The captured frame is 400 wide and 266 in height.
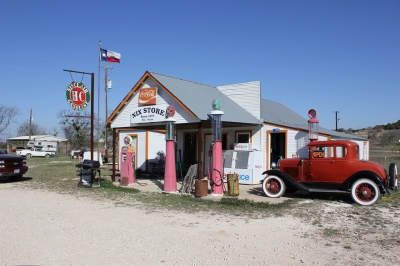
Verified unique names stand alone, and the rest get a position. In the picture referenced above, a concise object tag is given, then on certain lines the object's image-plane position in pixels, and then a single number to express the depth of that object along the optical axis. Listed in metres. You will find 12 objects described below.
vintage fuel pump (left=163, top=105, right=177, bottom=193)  12.78
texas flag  28.32
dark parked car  16.34
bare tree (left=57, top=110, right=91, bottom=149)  51.31
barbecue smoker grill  14.54
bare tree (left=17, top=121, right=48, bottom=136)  81.23
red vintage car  10.23
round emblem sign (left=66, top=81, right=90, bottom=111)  16.33
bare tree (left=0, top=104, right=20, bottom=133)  57.10
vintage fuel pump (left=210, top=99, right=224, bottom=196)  12.02
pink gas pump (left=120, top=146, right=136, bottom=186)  15.37
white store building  14.26
